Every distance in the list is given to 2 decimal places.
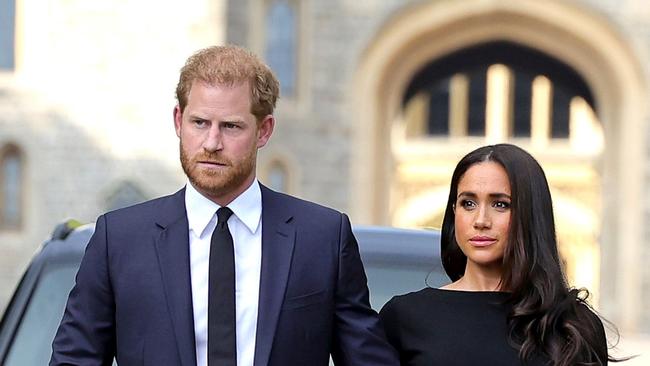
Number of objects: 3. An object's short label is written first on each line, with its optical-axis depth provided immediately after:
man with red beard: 6.13
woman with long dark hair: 6.62
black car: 8.55
